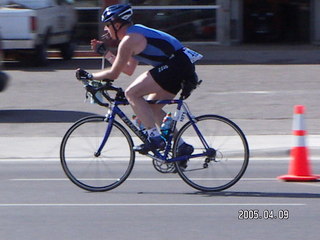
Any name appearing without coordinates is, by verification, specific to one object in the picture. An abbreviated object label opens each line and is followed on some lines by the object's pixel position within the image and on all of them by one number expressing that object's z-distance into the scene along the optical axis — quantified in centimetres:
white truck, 3846
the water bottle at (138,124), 1625
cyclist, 1568
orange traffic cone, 1741
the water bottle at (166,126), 1606
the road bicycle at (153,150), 1609
